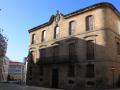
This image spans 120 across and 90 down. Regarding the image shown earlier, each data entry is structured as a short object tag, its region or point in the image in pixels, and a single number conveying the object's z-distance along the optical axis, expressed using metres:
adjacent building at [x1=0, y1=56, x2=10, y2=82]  49.63
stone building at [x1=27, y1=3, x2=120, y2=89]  11.50
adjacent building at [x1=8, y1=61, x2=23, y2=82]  58.10
